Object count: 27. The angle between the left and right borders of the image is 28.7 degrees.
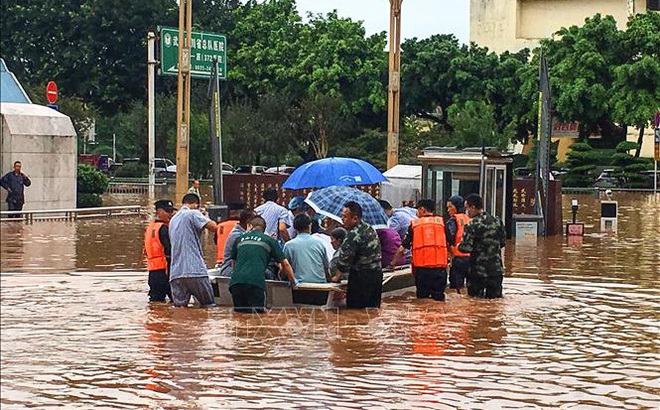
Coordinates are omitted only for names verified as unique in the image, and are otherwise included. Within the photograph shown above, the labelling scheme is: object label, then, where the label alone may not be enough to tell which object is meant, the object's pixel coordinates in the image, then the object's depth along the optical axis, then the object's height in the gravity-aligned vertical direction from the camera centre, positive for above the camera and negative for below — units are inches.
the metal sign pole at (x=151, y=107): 1866.4 +83.0
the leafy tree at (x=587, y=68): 2338.8 +181.4
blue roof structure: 911.7 +56.4
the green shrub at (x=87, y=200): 1381.6 -40.9
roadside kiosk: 951.0 -5.2
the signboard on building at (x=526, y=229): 1063.0 -51.9
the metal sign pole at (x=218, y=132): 1119.6 +27.4
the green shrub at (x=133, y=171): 2418.8 -14.8
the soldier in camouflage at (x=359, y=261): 548.1 -40.9
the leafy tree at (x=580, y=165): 2325.3 +3.2
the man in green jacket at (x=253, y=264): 526.3 -41.1
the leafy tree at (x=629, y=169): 2234.3 -3.1
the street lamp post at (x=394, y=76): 1312.7 +91.8
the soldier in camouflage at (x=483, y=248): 604.1 -38.7
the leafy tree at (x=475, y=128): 2172.7 +64.5
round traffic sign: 1407.5 +76.7
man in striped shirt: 542.0 -37.3
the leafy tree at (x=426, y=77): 2445.9 +168.7
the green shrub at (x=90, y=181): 1408.7 -20.1
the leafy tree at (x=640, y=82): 2253.9 +151.9
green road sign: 1396.4 +123.0
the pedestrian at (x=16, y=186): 989.2 -19.1
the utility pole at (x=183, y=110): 1256.2 +52.8
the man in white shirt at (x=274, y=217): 618.8 -25.6
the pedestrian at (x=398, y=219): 657.6 -27.6
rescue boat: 558.9 -56.8
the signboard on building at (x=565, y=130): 2642.7 +76.4
